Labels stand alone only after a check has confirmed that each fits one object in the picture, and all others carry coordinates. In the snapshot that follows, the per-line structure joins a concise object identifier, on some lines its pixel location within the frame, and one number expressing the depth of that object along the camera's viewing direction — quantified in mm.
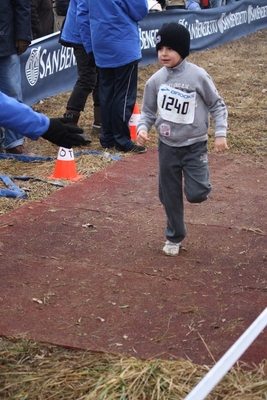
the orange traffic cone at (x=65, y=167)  11210
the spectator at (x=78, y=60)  13465
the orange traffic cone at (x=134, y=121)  13820
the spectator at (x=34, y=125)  6561
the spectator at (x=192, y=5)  28081
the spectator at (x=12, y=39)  11823
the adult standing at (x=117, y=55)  12368
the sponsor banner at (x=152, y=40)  16907
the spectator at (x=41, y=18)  18427
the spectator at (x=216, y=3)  29208
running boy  7951
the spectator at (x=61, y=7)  18948
